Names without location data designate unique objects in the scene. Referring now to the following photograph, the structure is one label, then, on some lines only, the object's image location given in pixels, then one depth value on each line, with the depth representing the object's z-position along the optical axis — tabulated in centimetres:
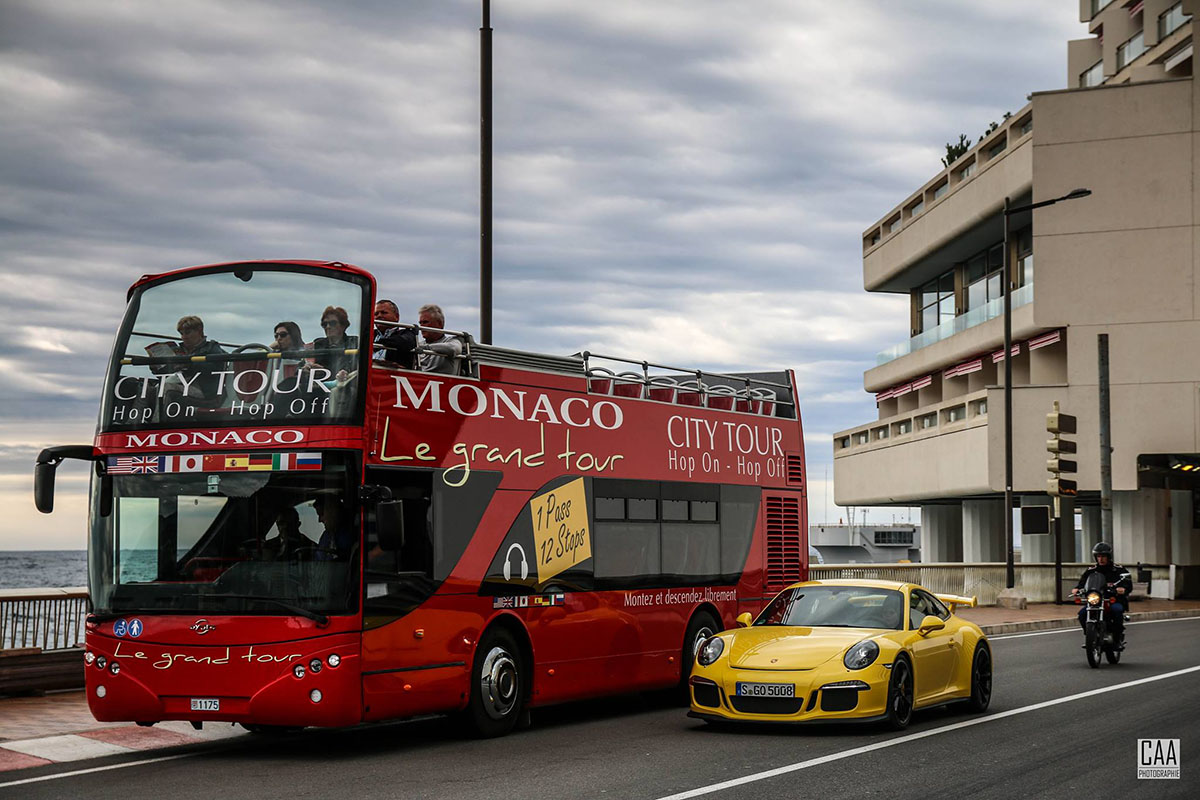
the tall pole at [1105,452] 4044
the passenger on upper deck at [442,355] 1302
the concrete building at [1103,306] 4616
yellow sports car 1260
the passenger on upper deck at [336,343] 1188
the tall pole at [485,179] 1792
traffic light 3556
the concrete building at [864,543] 12700
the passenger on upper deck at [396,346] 1252
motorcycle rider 2055
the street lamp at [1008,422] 3788
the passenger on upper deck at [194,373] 1198
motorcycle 2019
